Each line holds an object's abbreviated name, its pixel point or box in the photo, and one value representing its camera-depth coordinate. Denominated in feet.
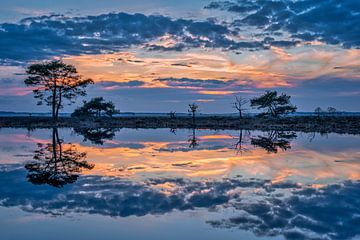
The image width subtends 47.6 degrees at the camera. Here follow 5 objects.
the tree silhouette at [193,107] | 258.78
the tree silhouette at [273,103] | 296.10
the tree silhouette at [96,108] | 313.73
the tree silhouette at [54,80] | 238.89
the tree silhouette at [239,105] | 273.29
